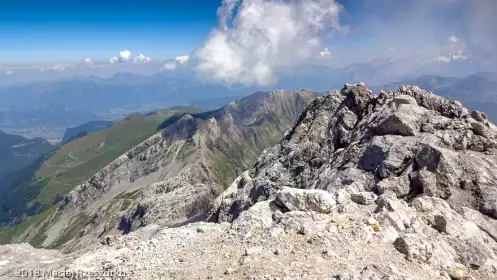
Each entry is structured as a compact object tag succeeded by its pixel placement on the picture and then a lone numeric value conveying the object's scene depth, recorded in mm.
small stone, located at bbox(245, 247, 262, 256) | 21438
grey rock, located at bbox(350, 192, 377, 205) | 27122
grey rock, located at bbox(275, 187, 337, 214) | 26078
